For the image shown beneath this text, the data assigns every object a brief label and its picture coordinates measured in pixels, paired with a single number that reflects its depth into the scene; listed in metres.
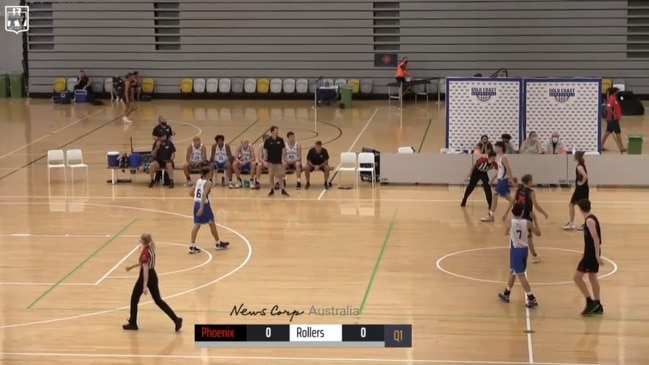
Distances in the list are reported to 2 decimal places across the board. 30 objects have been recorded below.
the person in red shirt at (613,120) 32.56
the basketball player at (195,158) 28.92
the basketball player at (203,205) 21.61
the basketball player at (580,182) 22.67
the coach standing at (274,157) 27.61
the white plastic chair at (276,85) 46.03
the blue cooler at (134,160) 29.36
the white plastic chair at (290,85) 45.97
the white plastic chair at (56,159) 30.05
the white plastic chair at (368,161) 28.83
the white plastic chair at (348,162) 28.78
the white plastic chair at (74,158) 29.95
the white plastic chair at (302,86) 45.84
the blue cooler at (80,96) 45.75
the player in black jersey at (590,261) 17.84
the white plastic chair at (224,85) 46.28
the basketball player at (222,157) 28.70
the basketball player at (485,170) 25.23
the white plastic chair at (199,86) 46.44
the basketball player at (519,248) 18.34
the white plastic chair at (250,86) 46.28
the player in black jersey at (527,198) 20.22
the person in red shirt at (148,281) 17.28
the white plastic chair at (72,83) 46.63
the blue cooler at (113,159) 28.98
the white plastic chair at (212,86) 46.44
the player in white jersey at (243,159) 28.67
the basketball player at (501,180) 24.33
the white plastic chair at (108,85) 46.41
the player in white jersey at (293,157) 28.48
